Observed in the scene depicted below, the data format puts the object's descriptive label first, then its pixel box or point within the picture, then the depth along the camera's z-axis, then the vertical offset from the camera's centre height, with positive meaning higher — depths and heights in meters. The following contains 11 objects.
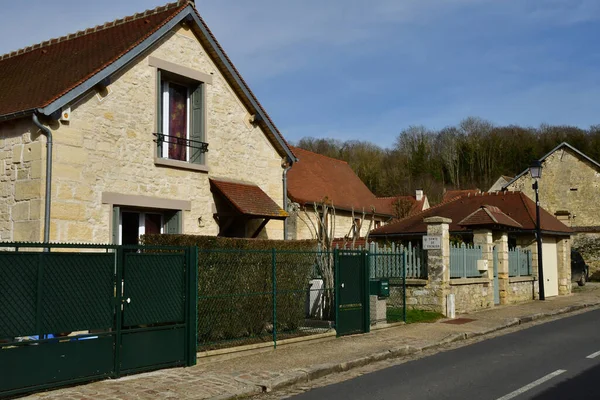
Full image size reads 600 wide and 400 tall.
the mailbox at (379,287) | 13.95 -0.73
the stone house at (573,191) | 36.56 +3.66
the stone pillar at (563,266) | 24.70 -0.52
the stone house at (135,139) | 11.83 +2.46
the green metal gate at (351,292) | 12.73 -0.78
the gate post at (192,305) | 9.47 -0.76
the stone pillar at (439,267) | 16.38 -0.35
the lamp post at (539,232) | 21.59 +0.72
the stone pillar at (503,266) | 19.91 -0.40
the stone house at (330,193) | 30.06 +3.21
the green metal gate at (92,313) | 7.32 -0.76
